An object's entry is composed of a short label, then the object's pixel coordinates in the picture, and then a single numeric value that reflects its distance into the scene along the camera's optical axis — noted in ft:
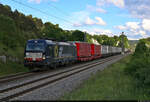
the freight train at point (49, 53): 63.21
